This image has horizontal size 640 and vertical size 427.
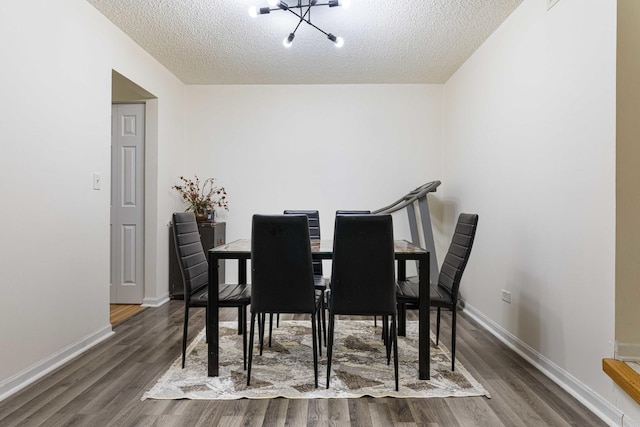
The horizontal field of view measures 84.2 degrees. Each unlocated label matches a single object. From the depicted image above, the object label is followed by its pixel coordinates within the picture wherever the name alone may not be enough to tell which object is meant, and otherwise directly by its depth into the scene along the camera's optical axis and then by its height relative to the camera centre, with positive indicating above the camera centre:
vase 3.89 -0.01
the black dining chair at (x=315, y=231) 2.96 -0.14
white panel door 3.62 +0.08
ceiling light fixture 2.38 +1.45
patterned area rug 1.86 -0.93
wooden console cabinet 3.82 -0.43
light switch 2.56 +0.25
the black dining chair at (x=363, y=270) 1.86 -0.29
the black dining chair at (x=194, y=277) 2.13 -0.40
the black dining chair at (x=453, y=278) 2.11 -0.38
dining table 2.01 -0.50
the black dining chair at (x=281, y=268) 1.88 -0.28
